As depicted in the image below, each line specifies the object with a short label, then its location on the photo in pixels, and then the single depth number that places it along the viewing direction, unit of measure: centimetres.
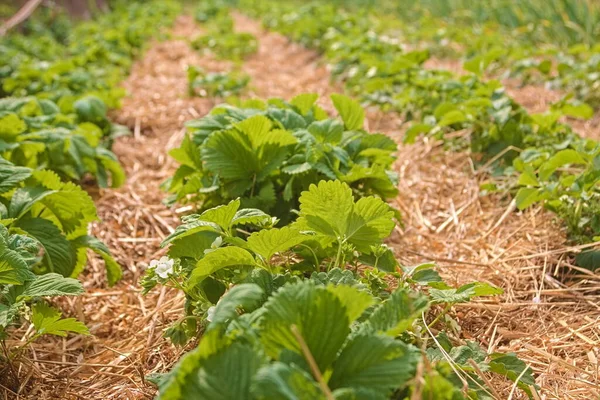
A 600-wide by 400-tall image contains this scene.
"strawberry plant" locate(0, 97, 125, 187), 259
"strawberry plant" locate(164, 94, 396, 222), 222
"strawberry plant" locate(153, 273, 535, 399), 102
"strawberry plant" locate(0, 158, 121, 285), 198
